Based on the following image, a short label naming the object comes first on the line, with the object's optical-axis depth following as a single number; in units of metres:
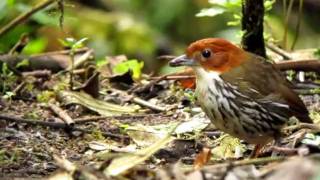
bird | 7.93
